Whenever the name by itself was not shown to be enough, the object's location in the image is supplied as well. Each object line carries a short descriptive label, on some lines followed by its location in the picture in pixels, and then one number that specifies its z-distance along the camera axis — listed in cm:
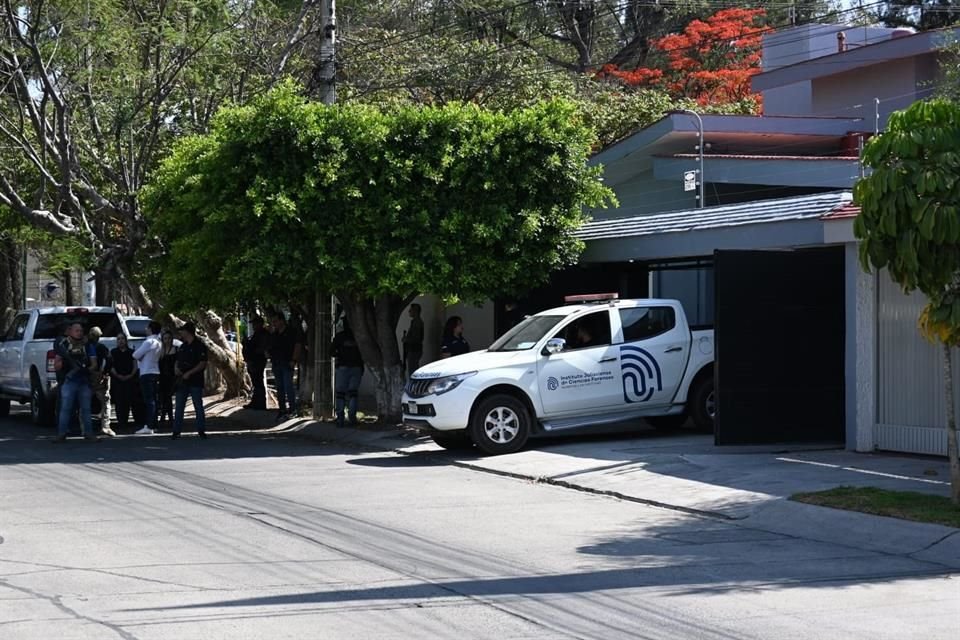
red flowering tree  4078
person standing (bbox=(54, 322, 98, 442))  1939
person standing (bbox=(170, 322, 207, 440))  2034
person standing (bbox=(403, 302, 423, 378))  2414
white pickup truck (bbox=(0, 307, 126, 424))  2266
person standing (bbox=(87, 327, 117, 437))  1988
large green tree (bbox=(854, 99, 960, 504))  1098
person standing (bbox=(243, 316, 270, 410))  2264
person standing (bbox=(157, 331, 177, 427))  2234
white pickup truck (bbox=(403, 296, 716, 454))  1686
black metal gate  1606
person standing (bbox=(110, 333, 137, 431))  2172
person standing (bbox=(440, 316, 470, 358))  2036
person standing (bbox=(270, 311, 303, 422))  2195
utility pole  2117
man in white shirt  2125
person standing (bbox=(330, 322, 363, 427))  2058
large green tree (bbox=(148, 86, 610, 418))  1809
